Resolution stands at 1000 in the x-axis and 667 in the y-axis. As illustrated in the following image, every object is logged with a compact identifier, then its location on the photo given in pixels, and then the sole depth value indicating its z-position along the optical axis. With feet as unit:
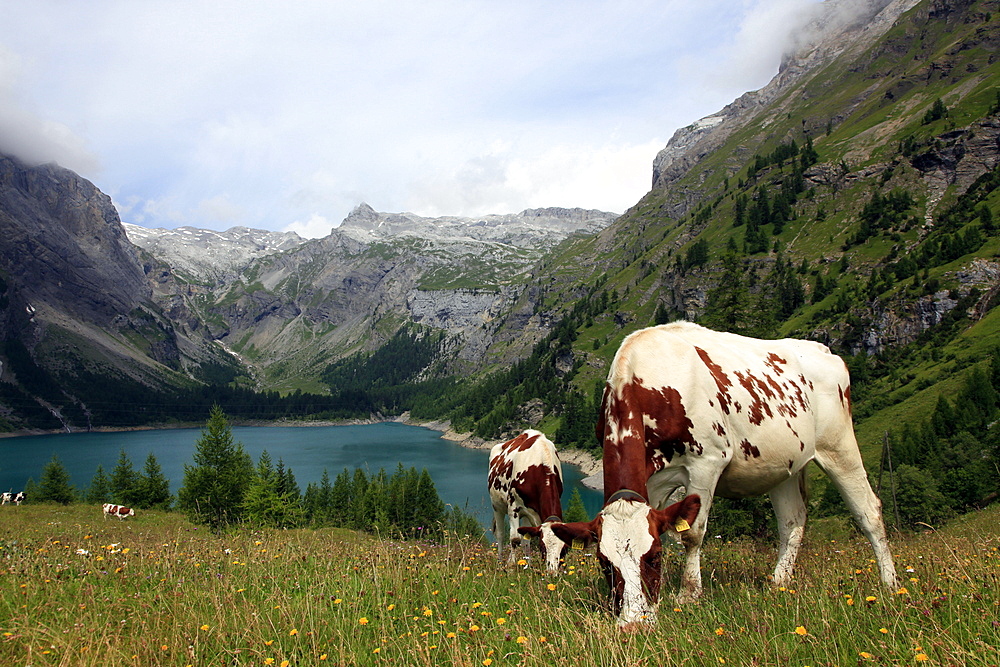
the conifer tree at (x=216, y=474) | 147.33
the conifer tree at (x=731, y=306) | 125.18
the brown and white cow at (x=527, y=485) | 43.96
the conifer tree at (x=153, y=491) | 178.91
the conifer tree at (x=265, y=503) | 134.00
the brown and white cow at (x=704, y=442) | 17.88
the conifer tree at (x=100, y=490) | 197.57
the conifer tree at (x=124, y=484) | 180.45
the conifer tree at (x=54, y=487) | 175.01
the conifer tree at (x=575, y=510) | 168.25
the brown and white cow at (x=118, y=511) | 114.58
